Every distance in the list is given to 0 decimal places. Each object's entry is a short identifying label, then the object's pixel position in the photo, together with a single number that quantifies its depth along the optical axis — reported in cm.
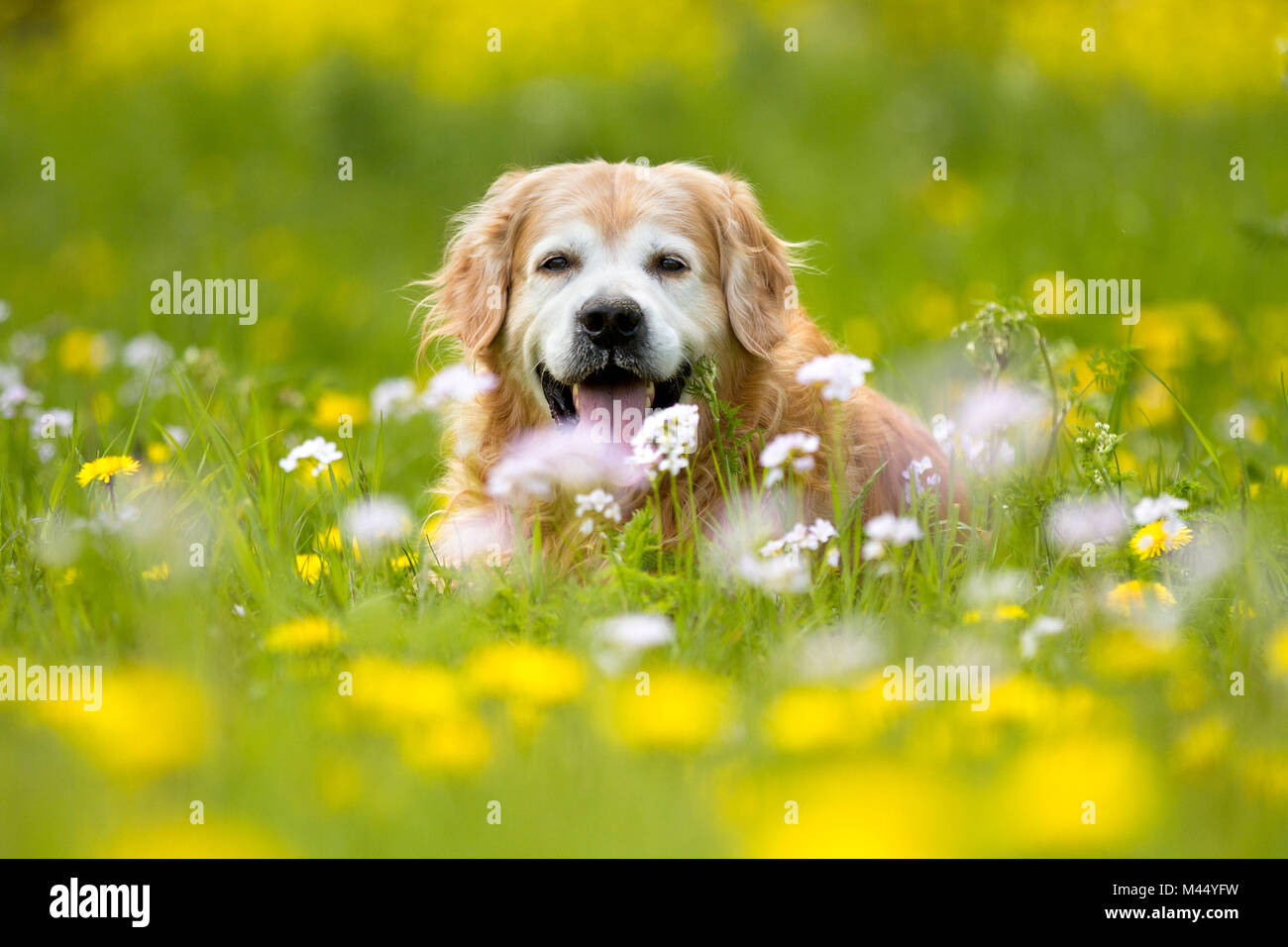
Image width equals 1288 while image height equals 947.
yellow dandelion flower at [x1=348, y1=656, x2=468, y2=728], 198
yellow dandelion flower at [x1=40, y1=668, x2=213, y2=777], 184
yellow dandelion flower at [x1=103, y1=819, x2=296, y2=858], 169
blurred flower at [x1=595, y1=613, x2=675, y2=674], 229
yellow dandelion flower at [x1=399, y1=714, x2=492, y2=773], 190
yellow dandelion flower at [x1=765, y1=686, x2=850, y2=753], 193
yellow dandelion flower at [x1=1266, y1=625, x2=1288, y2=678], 230
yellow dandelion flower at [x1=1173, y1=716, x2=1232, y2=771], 196
